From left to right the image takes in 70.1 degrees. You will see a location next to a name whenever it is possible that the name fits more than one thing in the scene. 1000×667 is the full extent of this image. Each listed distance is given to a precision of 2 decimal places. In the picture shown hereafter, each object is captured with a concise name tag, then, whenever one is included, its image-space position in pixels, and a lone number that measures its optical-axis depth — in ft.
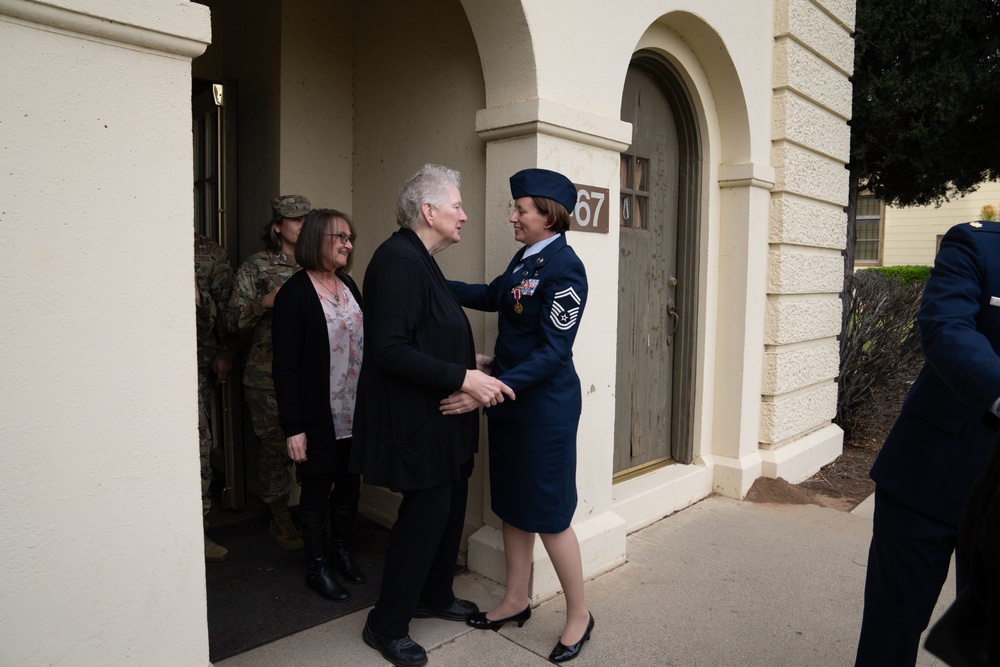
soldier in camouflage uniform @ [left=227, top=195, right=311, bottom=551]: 11.62
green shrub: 22.06
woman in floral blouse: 10.05
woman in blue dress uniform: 8.79
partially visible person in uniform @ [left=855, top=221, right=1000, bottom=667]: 6.12
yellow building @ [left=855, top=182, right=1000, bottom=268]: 70.91
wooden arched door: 14.23
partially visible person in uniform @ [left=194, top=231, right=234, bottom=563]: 11.64
